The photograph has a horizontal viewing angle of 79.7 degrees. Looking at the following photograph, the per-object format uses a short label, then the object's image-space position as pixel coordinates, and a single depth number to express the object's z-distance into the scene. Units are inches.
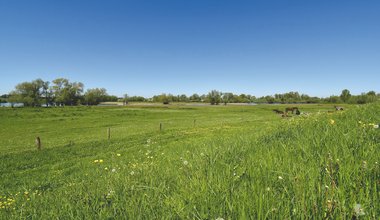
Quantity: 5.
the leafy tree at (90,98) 7529.5
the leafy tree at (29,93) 6161.4
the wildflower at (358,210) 52.1
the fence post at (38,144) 877.2
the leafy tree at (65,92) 6565.0
